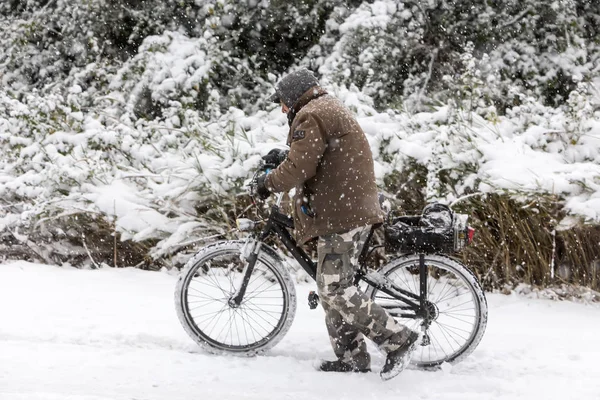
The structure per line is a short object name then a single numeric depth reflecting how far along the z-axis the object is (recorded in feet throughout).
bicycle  24.72
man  21.63
